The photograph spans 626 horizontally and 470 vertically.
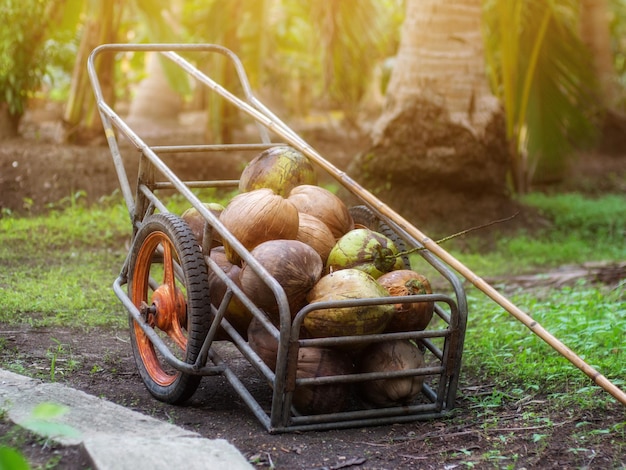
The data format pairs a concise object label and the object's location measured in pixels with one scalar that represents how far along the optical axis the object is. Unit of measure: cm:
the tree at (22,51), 808
